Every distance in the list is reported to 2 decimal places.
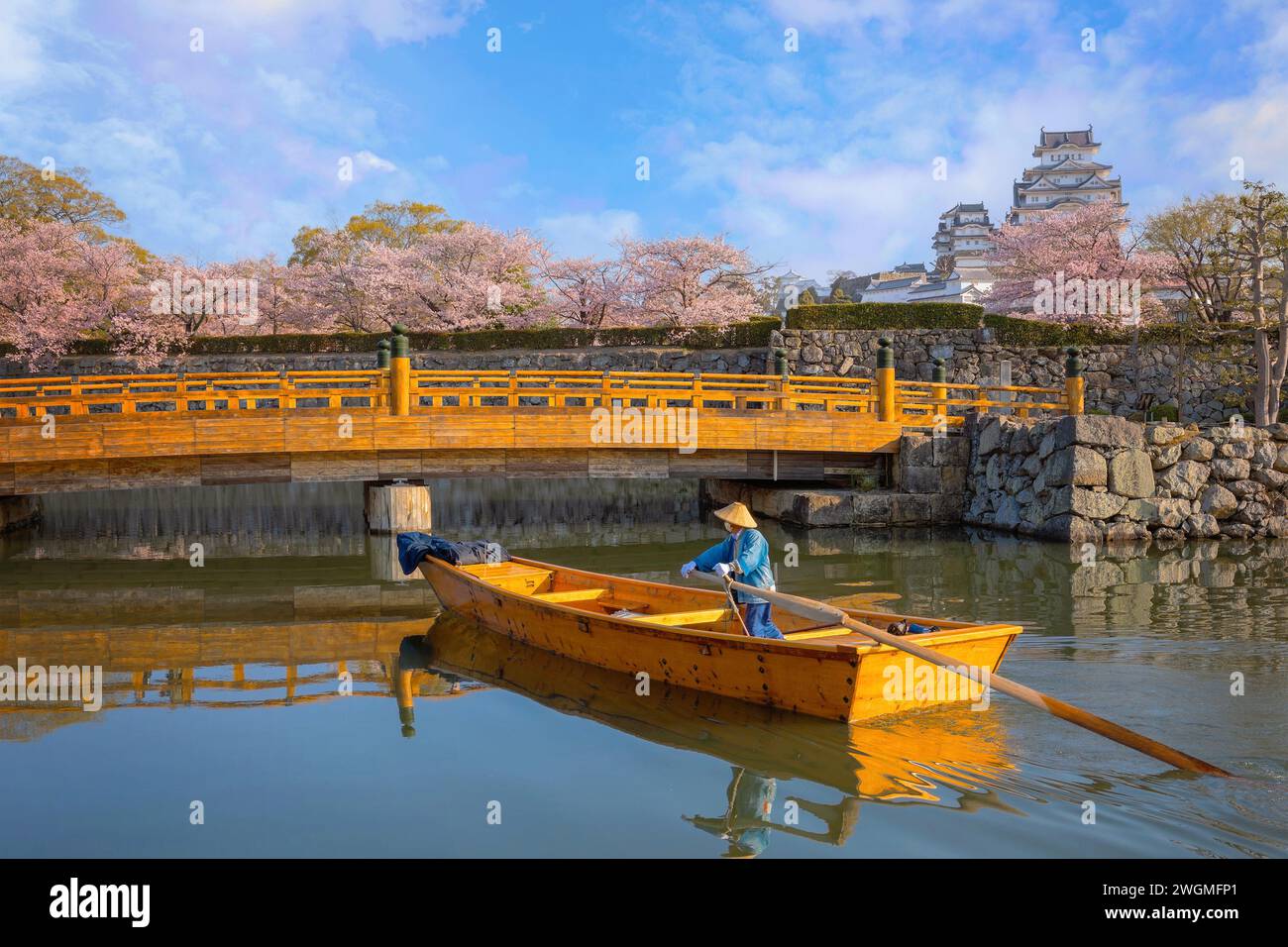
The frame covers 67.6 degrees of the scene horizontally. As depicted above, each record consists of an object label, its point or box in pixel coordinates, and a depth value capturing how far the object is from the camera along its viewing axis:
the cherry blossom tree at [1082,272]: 29.17
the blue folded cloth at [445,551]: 11.01
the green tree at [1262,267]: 20.86
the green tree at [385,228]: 41.84
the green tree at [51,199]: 34.25
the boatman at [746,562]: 7.71
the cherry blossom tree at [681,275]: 33.19
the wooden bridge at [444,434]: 15.79
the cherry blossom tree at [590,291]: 33.94
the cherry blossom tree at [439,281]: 33.88
